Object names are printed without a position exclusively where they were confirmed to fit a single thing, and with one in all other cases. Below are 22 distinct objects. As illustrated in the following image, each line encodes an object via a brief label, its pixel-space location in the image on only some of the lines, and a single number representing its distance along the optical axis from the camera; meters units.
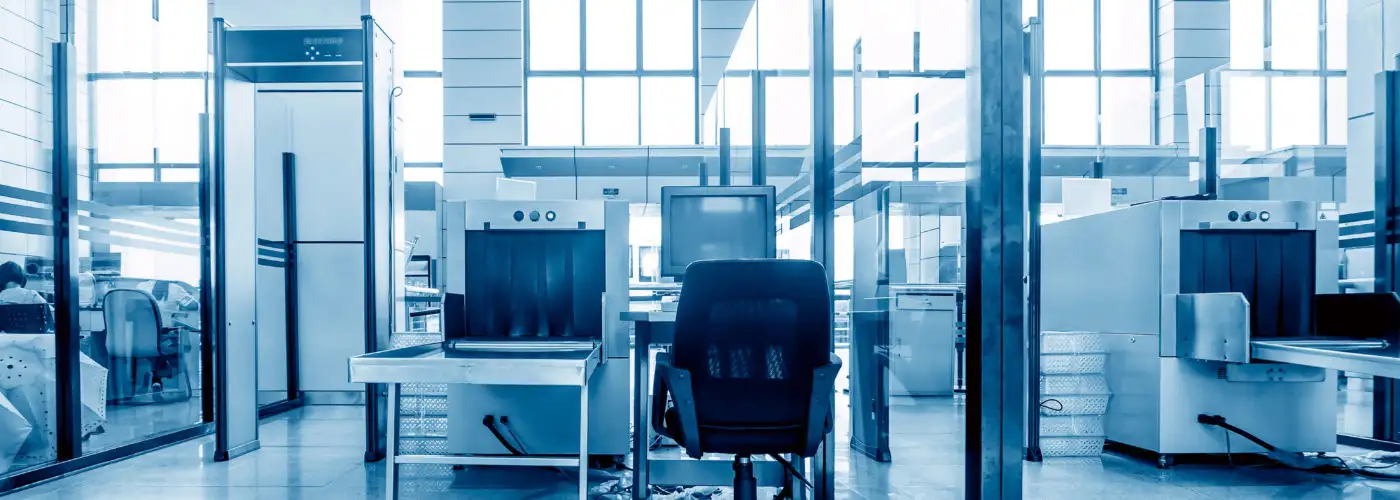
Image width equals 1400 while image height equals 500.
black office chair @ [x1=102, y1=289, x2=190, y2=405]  3.73
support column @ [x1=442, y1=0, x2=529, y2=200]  8.41
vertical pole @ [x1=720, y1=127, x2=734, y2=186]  3.80
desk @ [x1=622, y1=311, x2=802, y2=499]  2.73
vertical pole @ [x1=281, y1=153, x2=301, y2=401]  4.88
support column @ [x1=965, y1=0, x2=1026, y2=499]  1.52
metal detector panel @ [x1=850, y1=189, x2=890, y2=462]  3.39
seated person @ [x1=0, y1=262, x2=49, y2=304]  2.91
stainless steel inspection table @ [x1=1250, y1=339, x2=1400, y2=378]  2.17
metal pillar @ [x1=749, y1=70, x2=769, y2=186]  3.57
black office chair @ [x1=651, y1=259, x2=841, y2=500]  2.00
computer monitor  3.21
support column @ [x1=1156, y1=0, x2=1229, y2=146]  6.75
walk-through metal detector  3.35
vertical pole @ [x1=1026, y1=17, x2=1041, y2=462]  3.13
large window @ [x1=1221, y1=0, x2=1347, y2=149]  4.12
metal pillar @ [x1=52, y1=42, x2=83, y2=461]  3.09
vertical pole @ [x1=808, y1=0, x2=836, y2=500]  2.87
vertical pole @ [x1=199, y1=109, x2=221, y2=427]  3.53
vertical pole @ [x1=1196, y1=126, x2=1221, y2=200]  3.59
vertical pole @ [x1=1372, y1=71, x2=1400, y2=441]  3.68
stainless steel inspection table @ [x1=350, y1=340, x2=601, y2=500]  2.19
